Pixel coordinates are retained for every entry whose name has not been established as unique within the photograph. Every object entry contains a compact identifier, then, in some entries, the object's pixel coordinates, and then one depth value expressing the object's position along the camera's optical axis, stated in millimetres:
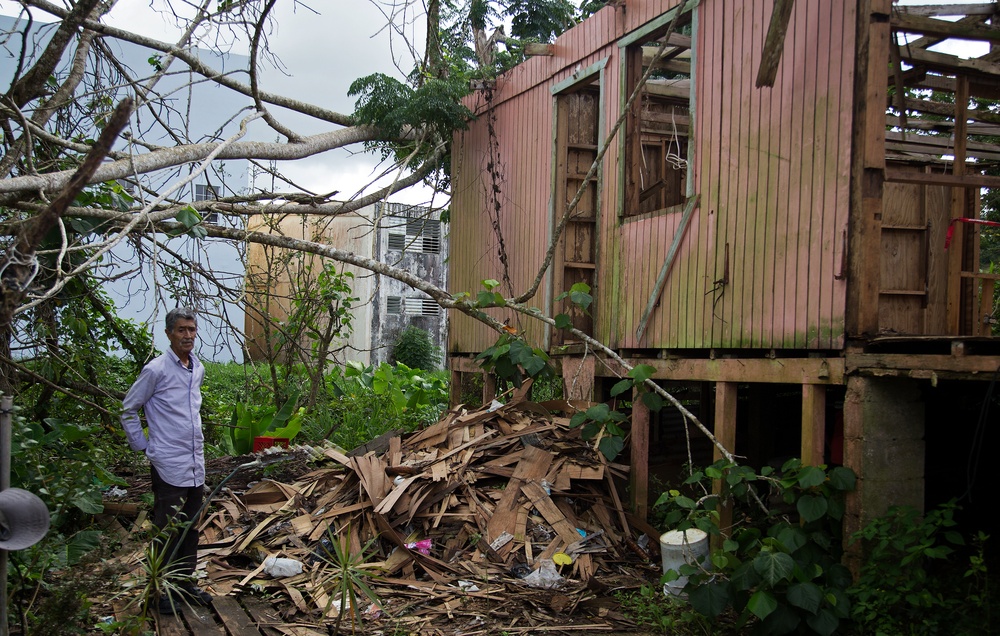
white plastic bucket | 6285
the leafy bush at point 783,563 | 5094
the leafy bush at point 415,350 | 27703
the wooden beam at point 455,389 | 11594
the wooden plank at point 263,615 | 5730
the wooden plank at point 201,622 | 5512
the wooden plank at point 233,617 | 5625
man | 5758
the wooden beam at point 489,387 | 10531
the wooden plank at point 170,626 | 5413
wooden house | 5672
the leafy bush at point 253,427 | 10727
